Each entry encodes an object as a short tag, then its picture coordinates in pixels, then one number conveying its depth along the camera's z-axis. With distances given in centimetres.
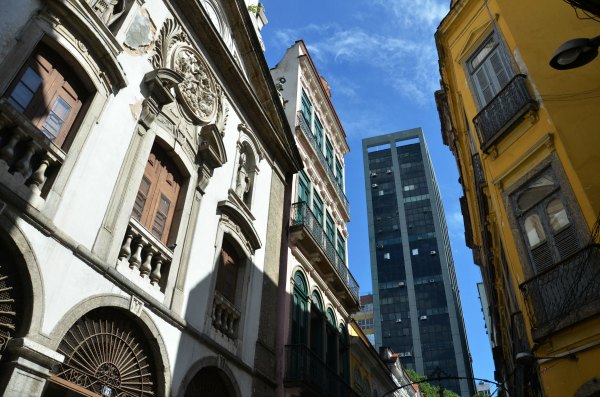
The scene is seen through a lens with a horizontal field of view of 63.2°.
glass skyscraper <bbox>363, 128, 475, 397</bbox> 7162
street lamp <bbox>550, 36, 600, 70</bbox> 557
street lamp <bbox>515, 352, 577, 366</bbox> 774
